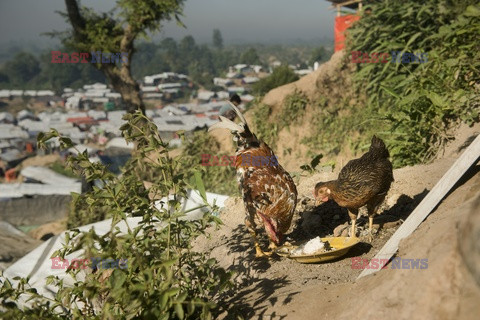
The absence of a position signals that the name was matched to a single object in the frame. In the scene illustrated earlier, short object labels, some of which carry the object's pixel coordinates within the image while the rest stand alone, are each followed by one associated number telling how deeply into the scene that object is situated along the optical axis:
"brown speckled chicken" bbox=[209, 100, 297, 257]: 4.36
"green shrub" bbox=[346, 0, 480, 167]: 6.27
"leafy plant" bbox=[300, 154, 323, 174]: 6.72
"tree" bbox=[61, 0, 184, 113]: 11.95
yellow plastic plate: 3.84
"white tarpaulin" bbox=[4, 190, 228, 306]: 5.90
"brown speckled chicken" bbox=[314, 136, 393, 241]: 4.07
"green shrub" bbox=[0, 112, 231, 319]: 2.41
